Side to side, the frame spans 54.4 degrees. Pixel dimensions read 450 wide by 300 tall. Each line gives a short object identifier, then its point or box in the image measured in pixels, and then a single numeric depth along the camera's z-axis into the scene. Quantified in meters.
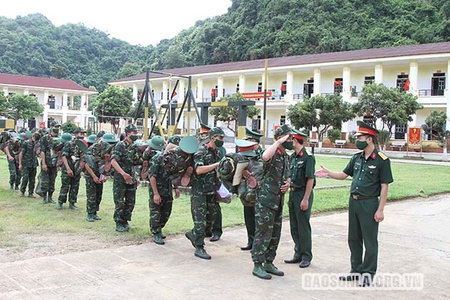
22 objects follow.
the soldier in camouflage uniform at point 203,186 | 5.63
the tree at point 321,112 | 31.80
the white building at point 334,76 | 34.69
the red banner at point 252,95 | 39.78
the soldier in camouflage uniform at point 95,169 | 7.48
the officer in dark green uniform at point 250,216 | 5.91
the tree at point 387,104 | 28.72
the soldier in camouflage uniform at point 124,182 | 6.93
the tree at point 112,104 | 44.38
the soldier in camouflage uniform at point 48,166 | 9.09
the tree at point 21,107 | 38.88
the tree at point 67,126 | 34.18
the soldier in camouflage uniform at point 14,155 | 10.67
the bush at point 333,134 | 36.09
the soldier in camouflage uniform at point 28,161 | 10.00
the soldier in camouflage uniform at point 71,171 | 8.45
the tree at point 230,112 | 36.69
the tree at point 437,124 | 30.48
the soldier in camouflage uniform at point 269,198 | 4.89
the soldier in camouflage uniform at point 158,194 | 6.12
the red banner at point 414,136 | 33.03
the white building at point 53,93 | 48.82
